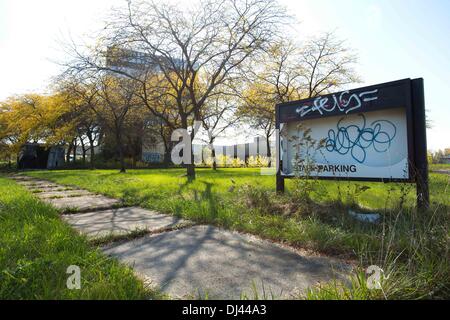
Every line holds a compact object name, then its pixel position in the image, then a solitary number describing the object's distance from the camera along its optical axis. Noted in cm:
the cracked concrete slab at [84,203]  571
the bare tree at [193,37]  1118
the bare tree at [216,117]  2391
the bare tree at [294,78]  1961
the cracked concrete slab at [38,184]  1083
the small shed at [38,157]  3014
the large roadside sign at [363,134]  450
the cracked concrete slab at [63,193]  754
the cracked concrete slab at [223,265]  225
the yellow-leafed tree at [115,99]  1483
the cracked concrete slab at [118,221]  407
